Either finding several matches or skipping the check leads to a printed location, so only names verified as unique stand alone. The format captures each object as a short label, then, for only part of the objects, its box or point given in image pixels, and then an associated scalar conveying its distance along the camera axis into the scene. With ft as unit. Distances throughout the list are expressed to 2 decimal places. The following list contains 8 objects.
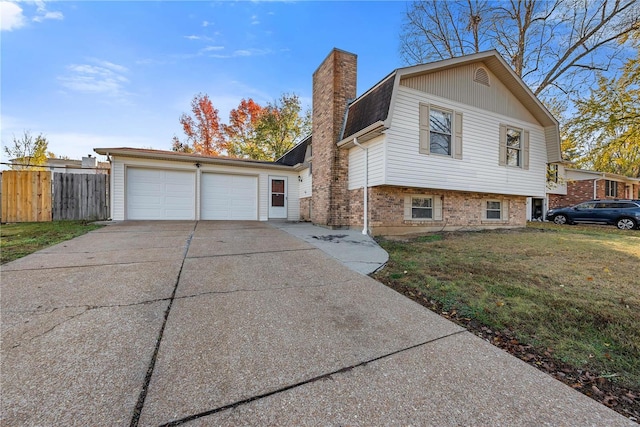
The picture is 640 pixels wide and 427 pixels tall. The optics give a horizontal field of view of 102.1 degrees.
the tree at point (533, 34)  38.83
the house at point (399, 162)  24.91
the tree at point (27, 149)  55.26
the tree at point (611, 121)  32.42
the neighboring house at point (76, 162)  45.35
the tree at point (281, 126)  65.51
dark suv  36.32
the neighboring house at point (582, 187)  63.21
